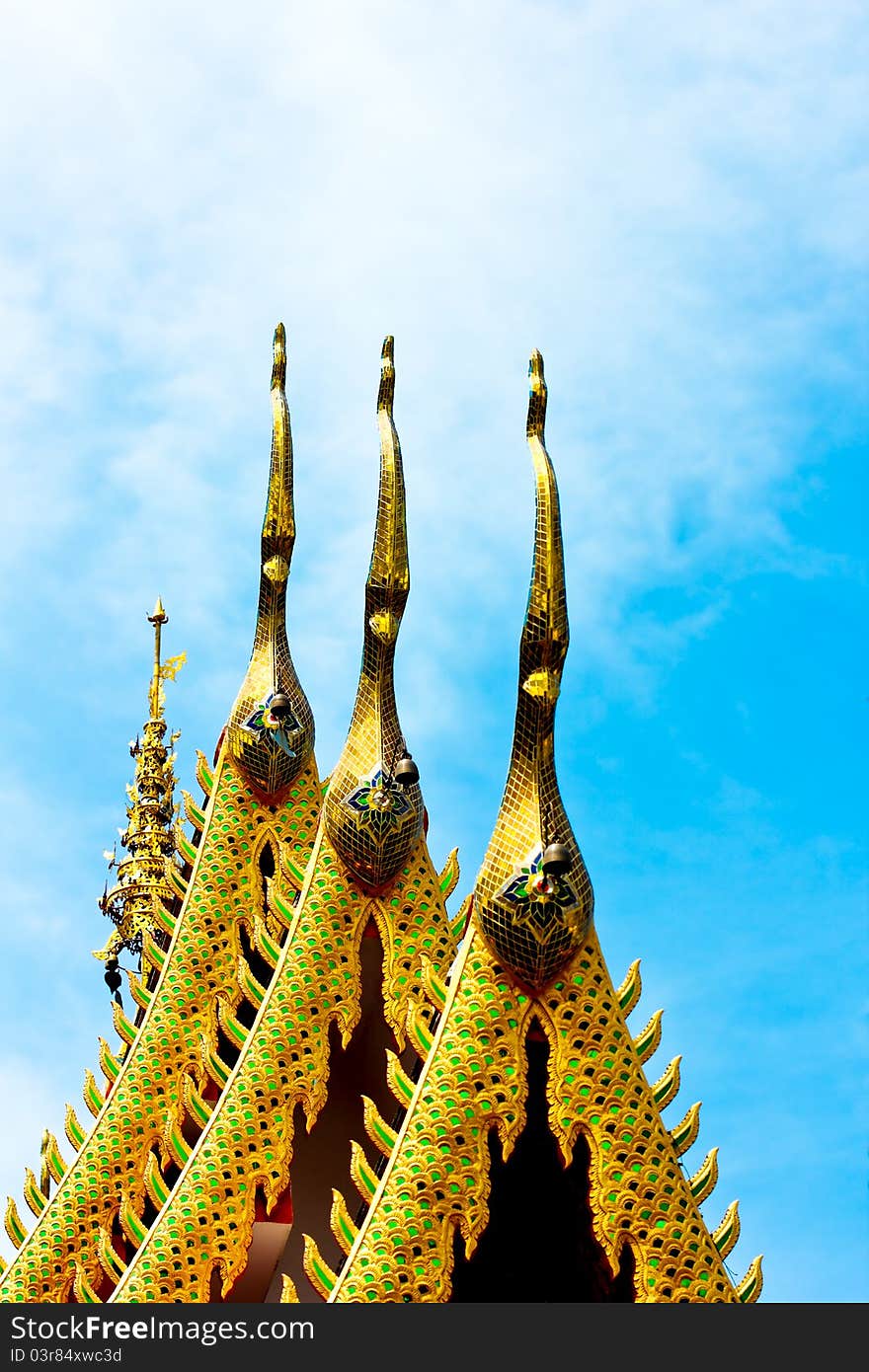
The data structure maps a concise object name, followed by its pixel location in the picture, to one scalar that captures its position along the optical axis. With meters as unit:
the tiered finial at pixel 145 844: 23.12
